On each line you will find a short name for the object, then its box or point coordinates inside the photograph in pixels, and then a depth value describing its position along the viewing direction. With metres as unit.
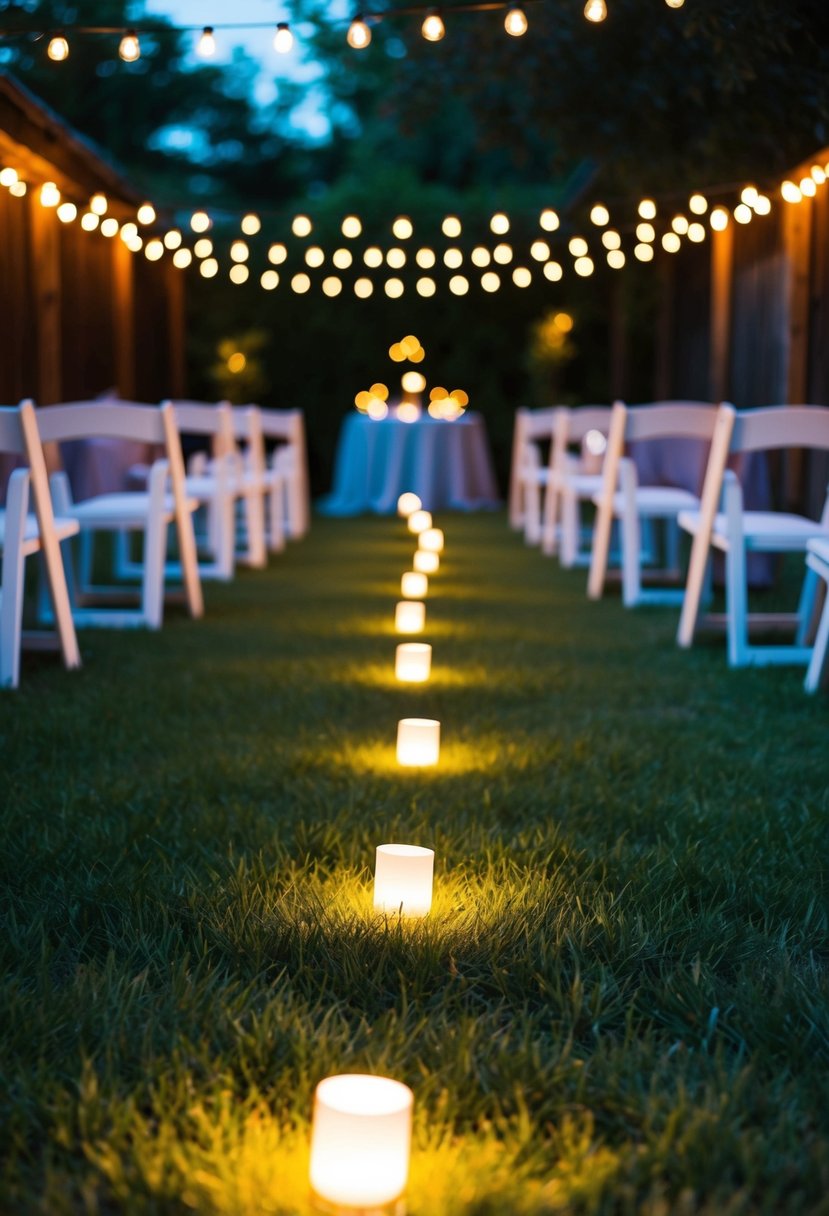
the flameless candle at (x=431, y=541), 6.35
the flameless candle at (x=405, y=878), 1.77
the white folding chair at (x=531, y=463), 8.26
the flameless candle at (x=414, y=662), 3.57
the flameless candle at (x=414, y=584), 5.27
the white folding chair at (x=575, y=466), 6.83
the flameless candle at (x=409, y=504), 9.76
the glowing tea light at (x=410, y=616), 4.45
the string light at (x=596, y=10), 4.48
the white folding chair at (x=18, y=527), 3.45
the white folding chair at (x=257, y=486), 6.94
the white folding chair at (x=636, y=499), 5.07
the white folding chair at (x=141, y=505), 4.21
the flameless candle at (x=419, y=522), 7.38
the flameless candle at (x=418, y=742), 2.66
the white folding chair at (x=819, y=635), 3.37
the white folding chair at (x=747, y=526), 3.88
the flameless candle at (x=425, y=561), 5.96
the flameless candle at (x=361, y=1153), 1.11
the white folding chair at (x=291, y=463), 8.20
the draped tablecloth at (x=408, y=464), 11.04
